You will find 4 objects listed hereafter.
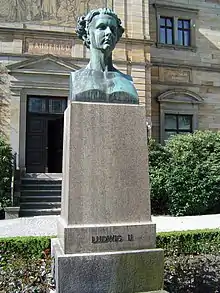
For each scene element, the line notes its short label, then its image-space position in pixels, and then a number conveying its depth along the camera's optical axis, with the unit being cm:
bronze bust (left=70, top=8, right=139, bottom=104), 460
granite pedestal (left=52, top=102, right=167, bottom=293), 406
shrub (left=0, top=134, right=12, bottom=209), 1236
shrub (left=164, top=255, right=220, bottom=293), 472
